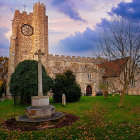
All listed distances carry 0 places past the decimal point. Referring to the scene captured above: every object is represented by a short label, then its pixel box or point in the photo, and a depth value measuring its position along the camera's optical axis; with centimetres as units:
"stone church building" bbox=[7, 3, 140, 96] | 2767
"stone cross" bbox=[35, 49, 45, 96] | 866
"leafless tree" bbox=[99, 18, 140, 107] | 1232
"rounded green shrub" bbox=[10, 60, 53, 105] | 1424
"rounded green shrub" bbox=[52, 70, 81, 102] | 1670
